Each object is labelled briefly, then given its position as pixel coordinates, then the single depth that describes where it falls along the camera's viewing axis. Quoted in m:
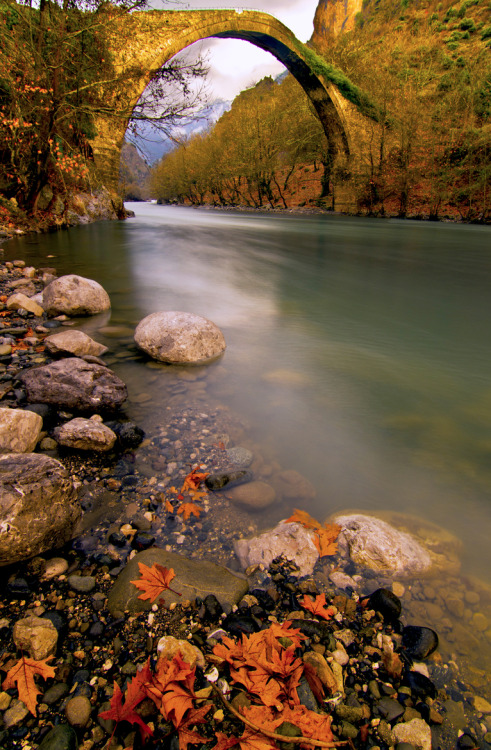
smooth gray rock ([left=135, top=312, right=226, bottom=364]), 4.10
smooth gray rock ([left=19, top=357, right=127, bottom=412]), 2.98
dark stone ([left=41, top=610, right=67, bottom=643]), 1.42
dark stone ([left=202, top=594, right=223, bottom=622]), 1.54
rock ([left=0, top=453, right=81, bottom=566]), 1.61
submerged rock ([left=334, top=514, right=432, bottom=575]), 1.85
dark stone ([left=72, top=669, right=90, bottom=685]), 1.27
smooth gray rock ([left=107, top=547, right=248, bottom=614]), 1.57
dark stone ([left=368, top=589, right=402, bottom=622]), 1.60
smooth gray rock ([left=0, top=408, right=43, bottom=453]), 2.27
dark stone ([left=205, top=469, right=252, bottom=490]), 2.37
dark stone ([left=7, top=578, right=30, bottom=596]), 1.57
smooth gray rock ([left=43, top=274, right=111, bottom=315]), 5.37
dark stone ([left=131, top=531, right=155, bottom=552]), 1.91
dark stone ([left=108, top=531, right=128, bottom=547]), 1.91
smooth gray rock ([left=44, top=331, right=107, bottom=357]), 3.92
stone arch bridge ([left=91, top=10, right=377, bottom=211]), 12.34
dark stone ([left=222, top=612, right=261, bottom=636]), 1.48
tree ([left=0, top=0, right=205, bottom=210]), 9.41
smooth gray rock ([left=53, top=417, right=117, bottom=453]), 2.53
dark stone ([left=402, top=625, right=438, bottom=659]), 1.44
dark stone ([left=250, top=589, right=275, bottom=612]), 1.63
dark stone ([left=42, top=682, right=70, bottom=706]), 1.20
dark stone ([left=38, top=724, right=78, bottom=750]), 1.07
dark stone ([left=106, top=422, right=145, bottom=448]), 2.68
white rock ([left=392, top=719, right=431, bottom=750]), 1.17
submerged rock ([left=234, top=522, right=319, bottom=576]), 1.86
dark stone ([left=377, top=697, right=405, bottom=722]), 1.24
